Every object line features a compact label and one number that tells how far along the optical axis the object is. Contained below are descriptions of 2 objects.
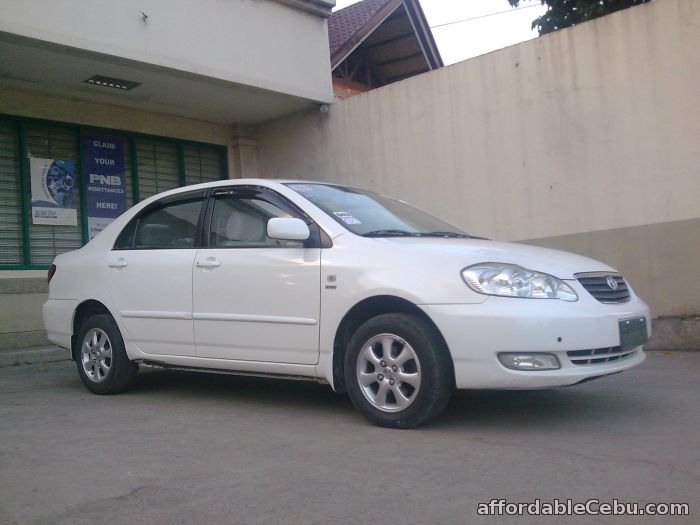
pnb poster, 10.43
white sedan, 4.26
